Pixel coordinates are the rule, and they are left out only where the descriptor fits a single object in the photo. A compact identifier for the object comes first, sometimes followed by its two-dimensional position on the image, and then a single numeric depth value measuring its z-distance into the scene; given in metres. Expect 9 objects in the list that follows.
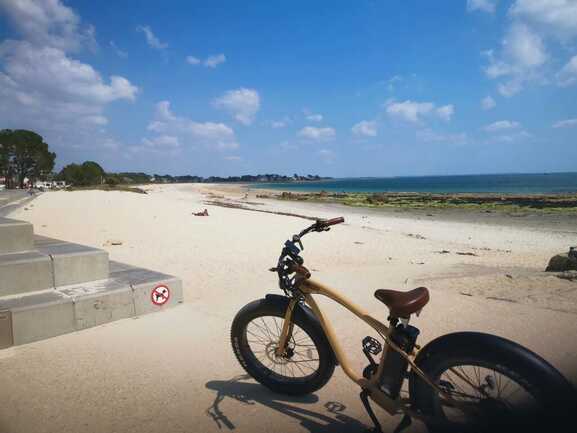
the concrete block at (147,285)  4.83
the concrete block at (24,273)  4.29
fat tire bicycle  2.02
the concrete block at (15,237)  4.88
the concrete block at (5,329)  3.78
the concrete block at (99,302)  4.32
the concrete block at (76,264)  4.77
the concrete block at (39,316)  3.86
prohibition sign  4.98
